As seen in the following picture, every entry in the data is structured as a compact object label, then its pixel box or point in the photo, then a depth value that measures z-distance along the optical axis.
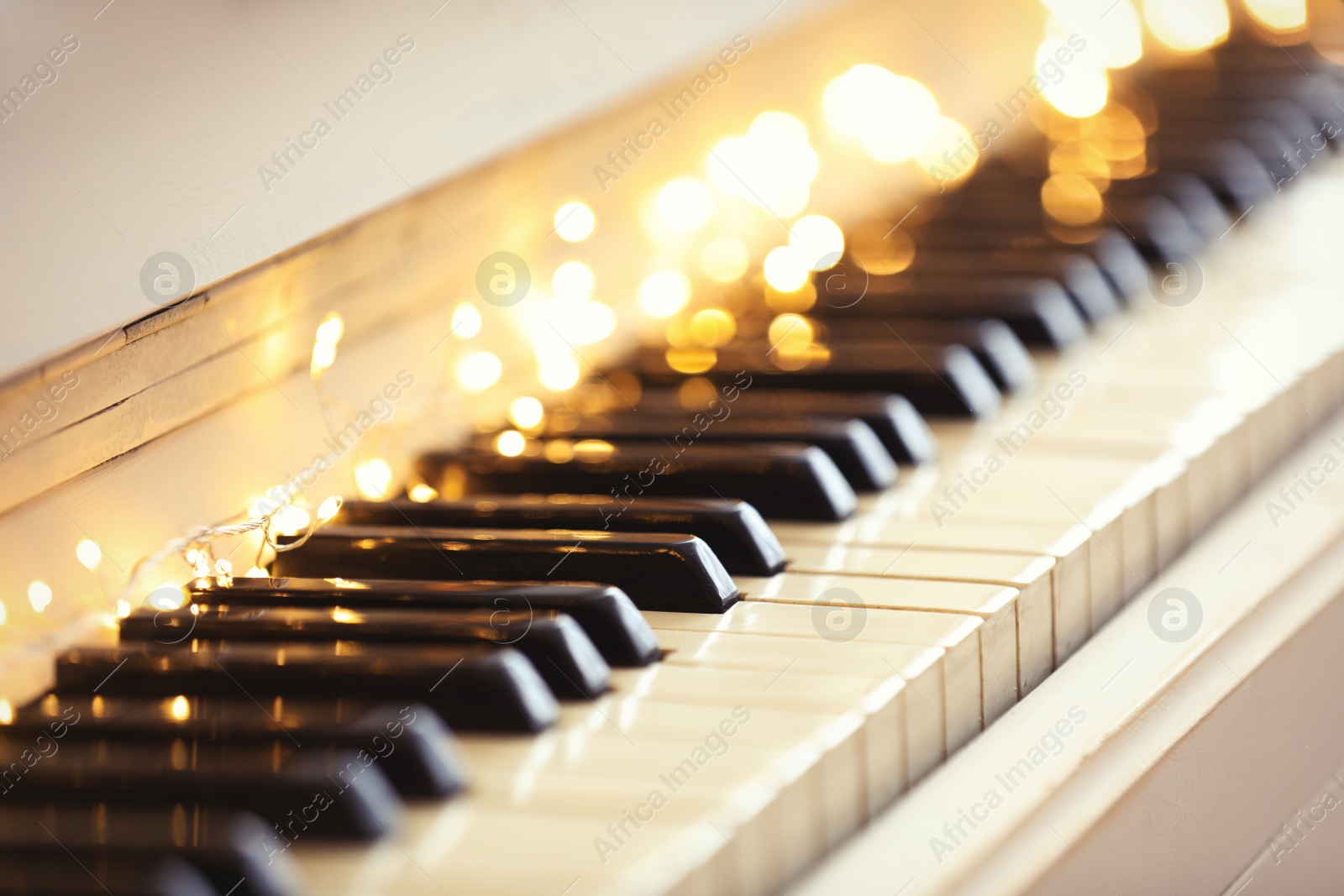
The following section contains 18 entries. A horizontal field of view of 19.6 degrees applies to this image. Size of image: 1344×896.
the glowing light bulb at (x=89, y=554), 0.73
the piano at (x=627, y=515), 0.68
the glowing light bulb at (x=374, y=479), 0.81
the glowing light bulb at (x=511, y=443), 0.83
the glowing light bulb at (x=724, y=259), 0.96
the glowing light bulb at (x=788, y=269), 0.96
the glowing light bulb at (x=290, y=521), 0.78
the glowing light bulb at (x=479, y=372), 0.85
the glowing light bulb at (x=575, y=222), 0.88
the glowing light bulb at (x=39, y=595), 0.72
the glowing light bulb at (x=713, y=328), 0.91
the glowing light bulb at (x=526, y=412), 0.85
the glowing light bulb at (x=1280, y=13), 1.49
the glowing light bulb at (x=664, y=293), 0.93
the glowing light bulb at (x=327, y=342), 0.79
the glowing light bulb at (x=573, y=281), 0.88
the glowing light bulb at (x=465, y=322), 0.85
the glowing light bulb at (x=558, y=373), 0.88
